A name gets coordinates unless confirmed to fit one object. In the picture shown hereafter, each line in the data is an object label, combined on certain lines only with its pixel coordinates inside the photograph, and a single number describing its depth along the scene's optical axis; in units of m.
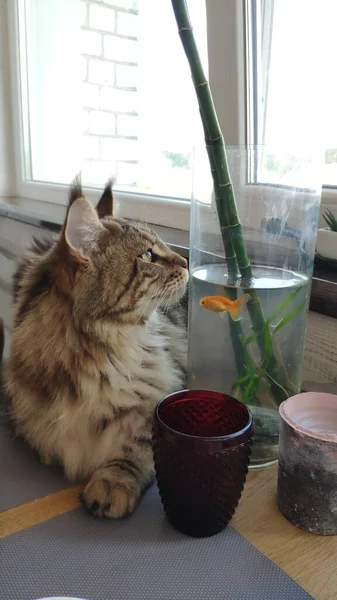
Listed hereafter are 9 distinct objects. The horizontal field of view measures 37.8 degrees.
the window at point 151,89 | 1.14
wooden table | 0.56
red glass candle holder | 0.59
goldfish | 0.75
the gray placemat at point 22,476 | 0.71
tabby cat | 0.77
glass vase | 0.76
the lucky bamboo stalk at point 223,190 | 0.66
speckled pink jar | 0.59
